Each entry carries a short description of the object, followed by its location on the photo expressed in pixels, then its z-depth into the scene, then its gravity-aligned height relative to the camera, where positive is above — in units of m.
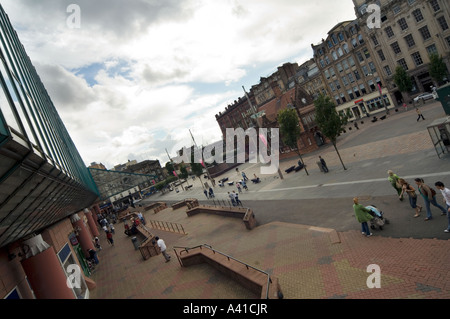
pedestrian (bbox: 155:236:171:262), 15.15 -3.54
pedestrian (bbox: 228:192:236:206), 24.94 -4.08
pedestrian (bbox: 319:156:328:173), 25.09 -4.69
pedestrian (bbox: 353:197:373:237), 10.55 -4.31
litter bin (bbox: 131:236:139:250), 19.81 -3.38
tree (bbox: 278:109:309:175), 29.91 +0.28
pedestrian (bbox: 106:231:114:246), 24.98 -2.91
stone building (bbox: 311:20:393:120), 49.38 +5.72
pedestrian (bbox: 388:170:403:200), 12.70 -4.39
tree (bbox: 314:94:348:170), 24.45 -0.51
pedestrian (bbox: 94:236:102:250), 25.09 -3.02
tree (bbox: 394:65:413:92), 41.09 +0.02
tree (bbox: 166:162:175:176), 80.66 +3.38
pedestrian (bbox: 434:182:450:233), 8.77 -3.99
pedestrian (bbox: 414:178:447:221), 9.69 -4.16
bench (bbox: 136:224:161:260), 16.83 -3.58
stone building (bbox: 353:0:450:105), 37.31 +5.71
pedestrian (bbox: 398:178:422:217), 10.82 -4.71
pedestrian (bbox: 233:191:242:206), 24.59 -4.25
